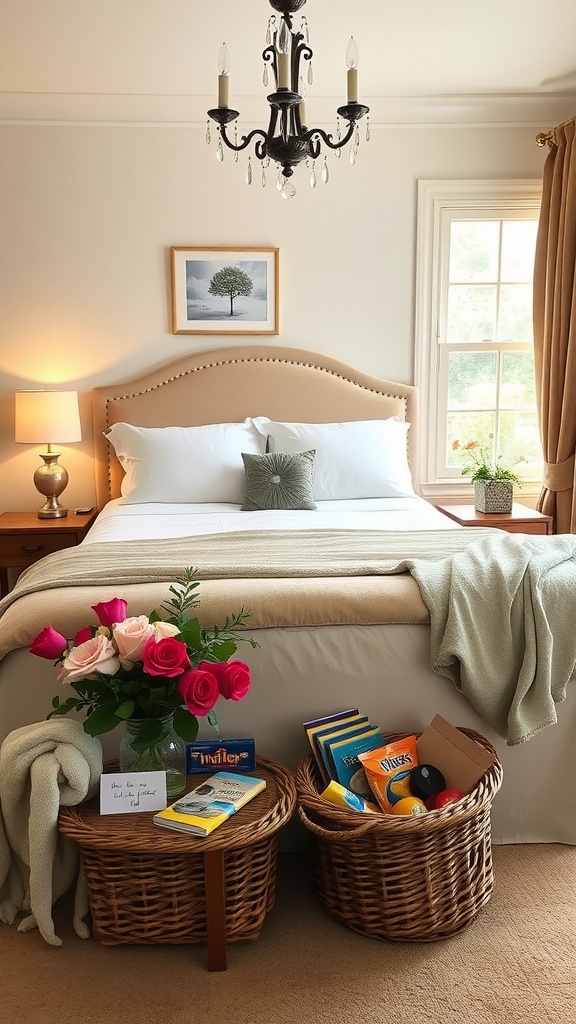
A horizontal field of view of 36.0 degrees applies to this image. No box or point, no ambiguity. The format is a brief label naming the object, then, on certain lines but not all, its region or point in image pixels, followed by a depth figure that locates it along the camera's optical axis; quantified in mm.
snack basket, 1945
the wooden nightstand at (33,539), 4074
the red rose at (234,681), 1938
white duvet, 3479
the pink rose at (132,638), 1919
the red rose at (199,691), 1883
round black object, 2115
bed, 2262
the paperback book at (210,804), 1869
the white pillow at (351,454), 4098
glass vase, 2013
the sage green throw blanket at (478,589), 2248
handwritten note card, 1952
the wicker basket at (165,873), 1871
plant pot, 4262
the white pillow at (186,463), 4059
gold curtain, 4203
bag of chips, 2102
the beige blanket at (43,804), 1938
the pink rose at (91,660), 1913
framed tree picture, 4414
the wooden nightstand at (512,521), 4145
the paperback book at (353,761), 2141
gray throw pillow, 3865
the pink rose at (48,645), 1967
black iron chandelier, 2324
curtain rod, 4305
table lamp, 4141
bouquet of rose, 1896
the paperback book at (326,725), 2164
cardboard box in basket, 2084
